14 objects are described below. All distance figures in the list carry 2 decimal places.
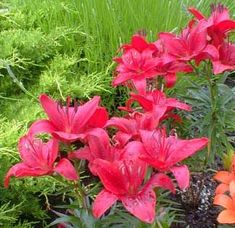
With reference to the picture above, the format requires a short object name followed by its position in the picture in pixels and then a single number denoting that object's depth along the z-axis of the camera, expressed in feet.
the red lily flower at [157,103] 3.80
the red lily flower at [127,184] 3.27
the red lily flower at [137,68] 4.38
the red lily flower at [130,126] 3.65
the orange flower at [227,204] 3.79
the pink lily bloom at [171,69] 4.48
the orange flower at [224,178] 4.15
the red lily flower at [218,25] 4.21
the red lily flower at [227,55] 4.41
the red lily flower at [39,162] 3.43
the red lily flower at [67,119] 3.55
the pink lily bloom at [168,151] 3.32
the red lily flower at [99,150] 3.53
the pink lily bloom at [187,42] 4.28
